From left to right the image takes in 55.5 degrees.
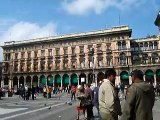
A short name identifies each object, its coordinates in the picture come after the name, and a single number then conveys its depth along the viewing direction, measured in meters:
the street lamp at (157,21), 29.47
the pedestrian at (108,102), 3.18
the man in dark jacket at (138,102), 2.56
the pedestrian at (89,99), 6.58
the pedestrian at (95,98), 6.84
